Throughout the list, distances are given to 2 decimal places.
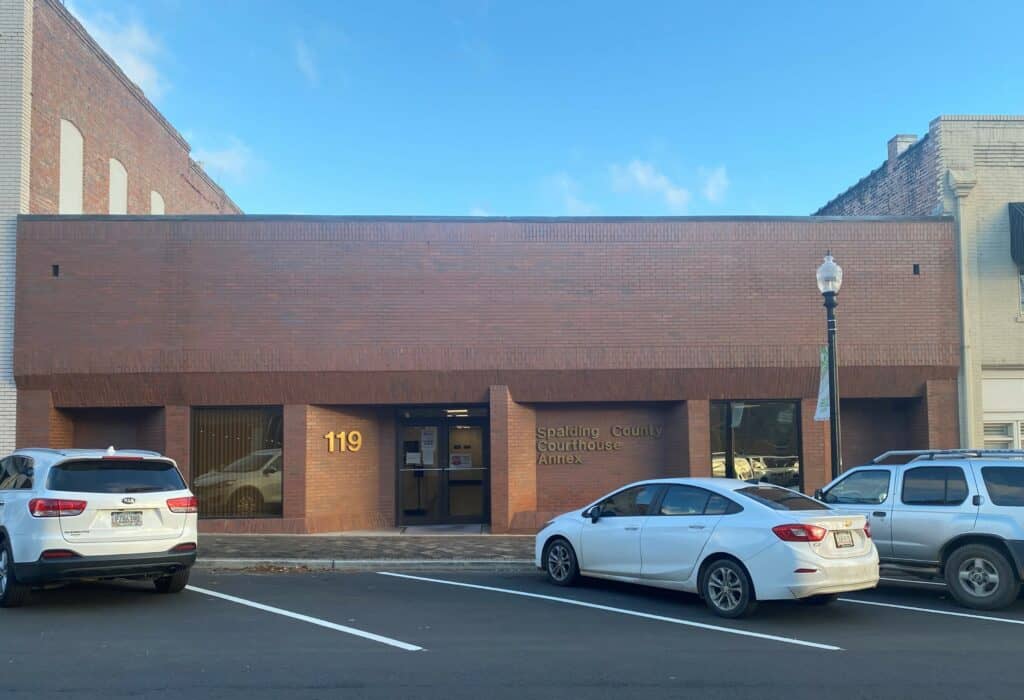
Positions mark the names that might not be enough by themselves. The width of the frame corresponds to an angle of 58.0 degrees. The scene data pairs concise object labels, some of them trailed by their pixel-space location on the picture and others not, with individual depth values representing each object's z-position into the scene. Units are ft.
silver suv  34.37
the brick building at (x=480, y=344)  56.39
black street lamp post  46.01
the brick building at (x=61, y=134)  57.21
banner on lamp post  46.29
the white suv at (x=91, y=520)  32.04
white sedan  30.60
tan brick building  59.36
